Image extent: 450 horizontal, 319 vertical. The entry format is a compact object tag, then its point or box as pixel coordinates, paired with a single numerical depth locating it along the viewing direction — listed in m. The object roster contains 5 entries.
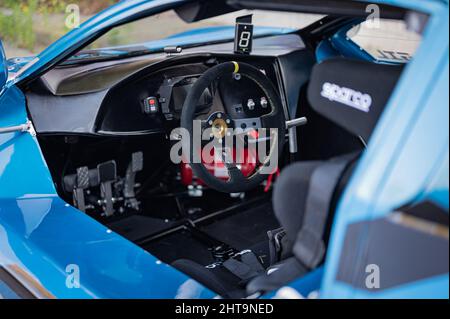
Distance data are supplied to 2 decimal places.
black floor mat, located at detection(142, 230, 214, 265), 2.95
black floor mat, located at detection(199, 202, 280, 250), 3.17
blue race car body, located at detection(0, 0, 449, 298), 1.23
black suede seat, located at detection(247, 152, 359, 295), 1.54
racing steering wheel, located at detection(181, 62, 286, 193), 2.33
